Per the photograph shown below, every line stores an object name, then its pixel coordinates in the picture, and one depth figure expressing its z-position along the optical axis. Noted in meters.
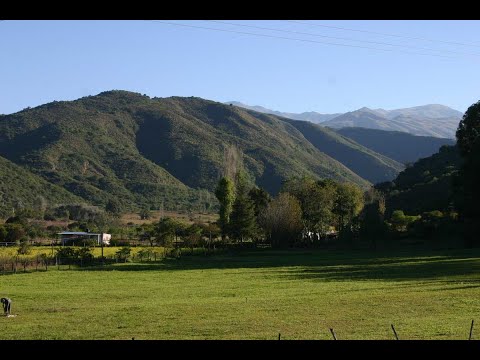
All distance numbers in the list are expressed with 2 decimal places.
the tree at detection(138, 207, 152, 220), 129.51
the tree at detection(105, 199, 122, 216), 133.73
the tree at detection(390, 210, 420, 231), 83.94
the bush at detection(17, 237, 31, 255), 65.65
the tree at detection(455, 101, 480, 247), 61.75
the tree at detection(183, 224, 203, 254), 86.25
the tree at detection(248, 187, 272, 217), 97.10
